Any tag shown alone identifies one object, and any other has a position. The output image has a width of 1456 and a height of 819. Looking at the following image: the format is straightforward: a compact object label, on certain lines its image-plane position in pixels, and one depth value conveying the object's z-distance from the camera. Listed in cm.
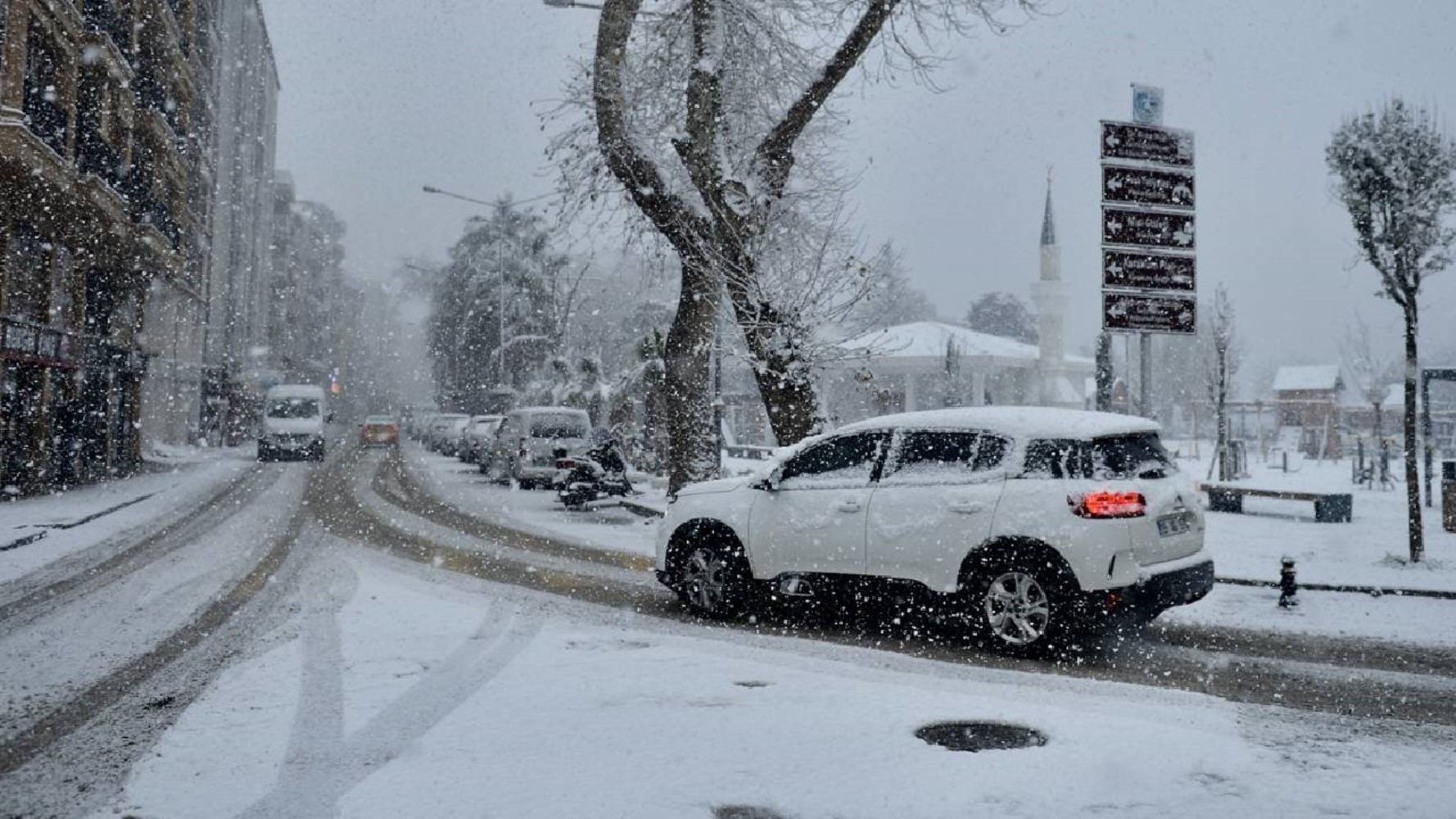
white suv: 670
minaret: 5041
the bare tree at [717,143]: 1451
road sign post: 969
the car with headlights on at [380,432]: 4762
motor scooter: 1955
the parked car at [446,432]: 4238
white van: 3550
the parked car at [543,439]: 2394
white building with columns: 4806
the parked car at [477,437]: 3150
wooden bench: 1589
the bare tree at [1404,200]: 1120
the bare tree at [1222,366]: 2450
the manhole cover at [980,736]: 492
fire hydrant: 883
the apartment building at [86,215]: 1888
